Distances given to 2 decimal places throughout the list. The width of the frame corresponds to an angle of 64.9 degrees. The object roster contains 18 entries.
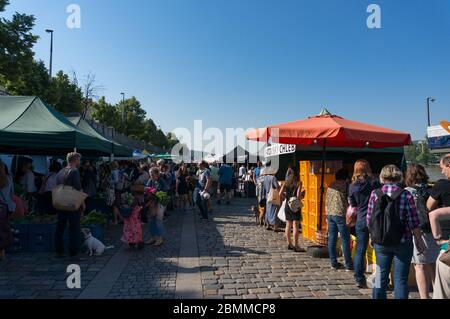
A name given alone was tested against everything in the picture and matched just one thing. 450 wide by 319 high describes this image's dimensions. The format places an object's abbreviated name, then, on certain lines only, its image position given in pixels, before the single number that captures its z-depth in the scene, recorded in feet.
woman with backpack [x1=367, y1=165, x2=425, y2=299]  11.74
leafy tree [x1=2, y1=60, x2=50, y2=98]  47.34
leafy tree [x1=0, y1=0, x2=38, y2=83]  42.60
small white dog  21.02
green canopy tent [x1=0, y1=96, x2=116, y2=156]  23.41
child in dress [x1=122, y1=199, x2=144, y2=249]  22.36
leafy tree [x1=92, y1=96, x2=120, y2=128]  141.90
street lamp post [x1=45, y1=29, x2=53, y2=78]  80.67
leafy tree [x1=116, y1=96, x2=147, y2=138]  174.34
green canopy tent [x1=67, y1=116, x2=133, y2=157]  35.14
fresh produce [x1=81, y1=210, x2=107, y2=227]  23.51
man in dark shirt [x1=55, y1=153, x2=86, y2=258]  20.12
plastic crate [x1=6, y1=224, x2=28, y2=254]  21.33
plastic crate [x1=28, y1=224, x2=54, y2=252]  21.74
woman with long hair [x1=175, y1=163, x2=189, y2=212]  42.14
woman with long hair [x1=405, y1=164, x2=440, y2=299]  13.08
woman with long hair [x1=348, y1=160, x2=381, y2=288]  15.55
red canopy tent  19.17
